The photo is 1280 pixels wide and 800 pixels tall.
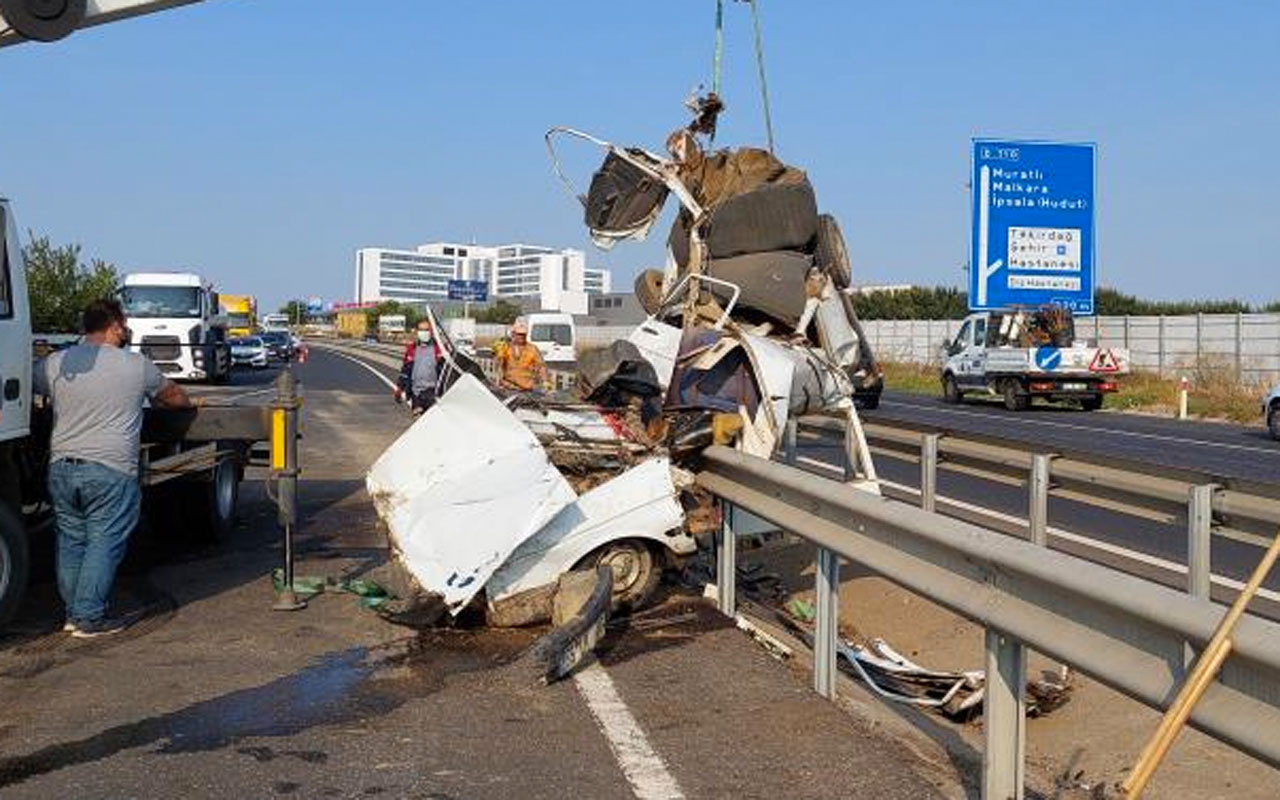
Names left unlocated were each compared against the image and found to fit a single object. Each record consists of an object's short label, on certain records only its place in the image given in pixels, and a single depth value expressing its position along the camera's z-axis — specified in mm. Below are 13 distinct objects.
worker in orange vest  14005
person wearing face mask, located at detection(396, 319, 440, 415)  17672
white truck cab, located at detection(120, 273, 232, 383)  33562
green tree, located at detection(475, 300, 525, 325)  104581
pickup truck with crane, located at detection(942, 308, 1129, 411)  31797
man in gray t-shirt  7113
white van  38250
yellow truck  61881
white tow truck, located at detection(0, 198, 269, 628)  7027
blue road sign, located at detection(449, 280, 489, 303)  90069
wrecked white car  6738
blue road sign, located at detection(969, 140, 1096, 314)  28906
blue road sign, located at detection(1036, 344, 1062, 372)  31625
